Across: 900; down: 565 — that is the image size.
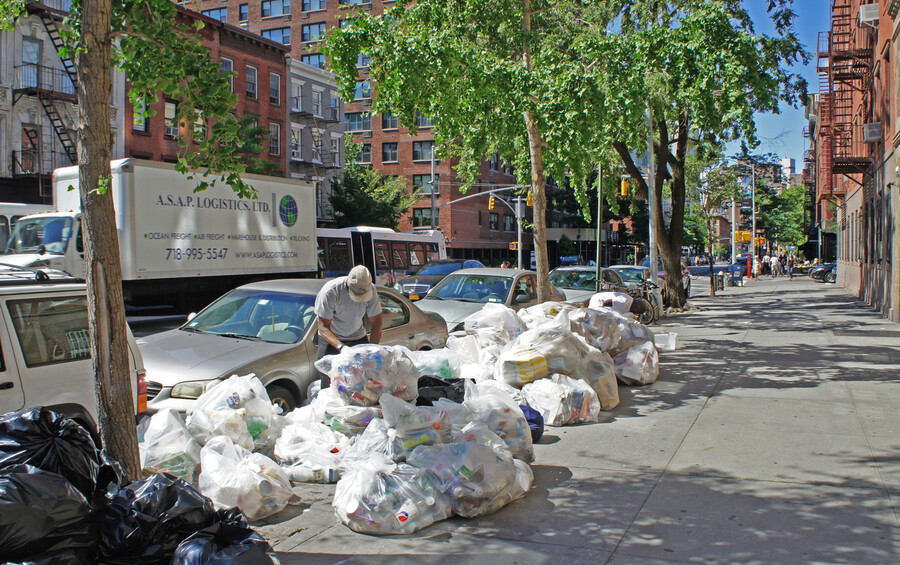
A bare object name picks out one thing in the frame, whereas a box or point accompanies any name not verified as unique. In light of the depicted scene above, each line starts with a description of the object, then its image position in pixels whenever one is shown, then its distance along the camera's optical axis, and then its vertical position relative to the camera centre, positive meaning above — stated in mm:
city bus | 25062 +358
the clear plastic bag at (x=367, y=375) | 5684 -897
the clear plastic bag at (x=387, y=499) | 4445 -1501
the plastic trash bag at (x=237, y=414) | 5219 -1127
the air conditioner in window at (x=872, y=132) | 20344 +3468
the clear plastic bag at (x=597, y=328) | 9412 -919
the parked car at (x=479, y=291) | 11680 -533
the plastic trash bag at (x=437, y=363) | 7660 -1100
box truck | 15547 +706
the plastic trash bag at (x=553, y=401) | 7246 -1447
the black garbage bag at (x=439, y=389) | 6500 -1188
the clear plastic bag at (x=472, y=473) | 4730 -1429
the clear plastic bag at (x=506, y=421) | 5715 -1287
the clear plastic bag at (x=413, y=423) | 5105 -1158
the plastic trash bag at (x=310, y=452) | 5340 -1442
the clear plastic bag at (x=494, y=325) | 9297 -870
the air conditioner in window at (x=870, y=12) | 19297 +6500
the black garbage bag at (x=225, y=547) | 3148 -1278
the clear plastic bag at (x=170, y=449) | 4883 -1267
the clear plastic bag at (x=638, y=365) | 9281 -1397
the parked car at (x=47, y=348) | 4453 -533
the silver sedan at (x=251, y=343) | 6188 -785
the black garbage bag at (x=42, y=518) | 2869 -1044
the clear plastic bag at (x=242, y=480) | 4570 -1408
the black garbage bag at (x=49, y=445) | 3232 -824
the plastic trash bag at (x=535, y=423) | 6555 -1494
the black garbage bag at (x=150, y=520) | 3231 -1175
